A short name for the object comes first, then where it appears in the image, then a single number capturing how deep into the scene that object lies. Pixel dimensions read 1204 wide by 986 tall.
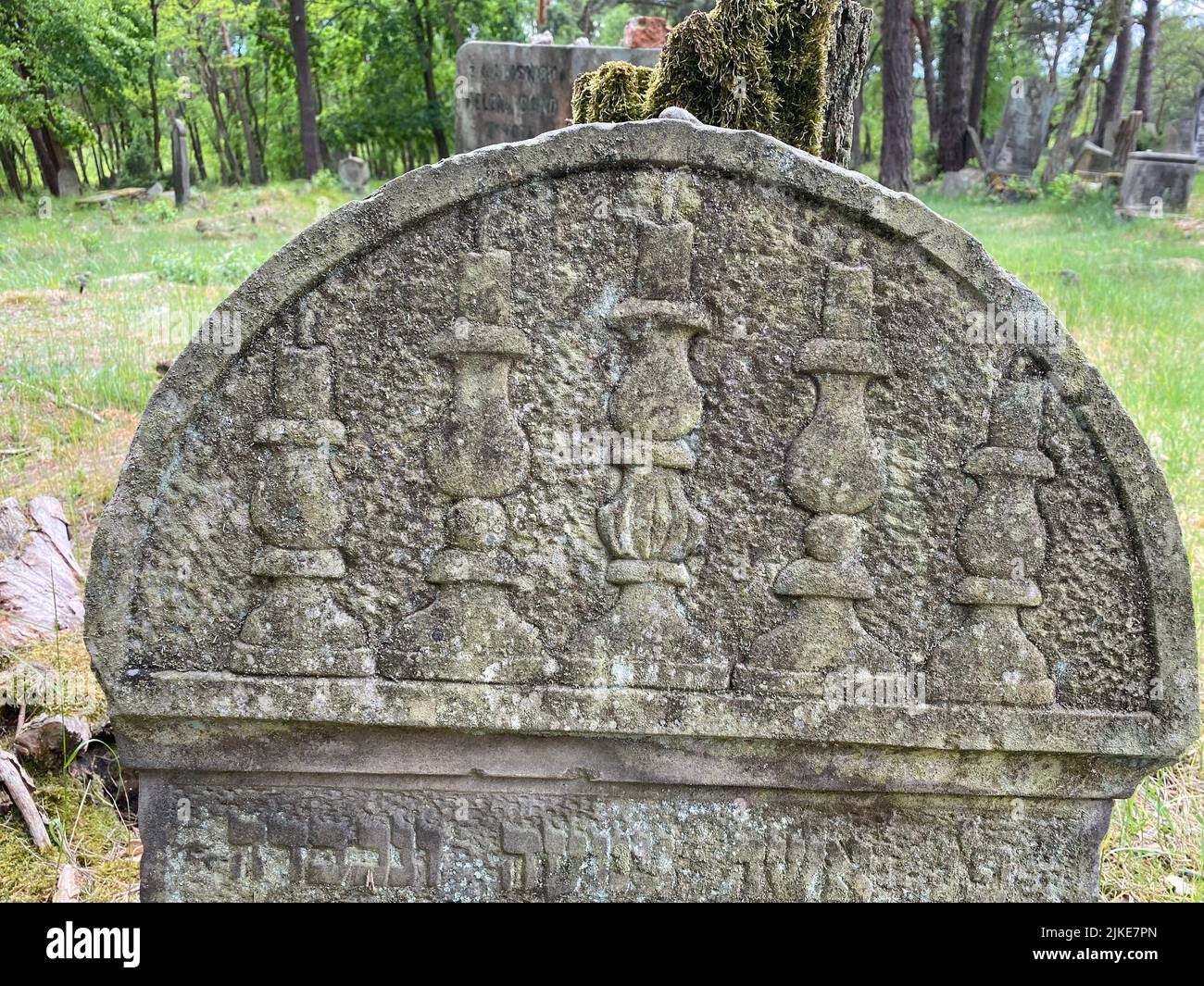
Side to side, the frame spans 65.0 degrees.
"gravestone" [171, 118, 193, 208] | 15.96
